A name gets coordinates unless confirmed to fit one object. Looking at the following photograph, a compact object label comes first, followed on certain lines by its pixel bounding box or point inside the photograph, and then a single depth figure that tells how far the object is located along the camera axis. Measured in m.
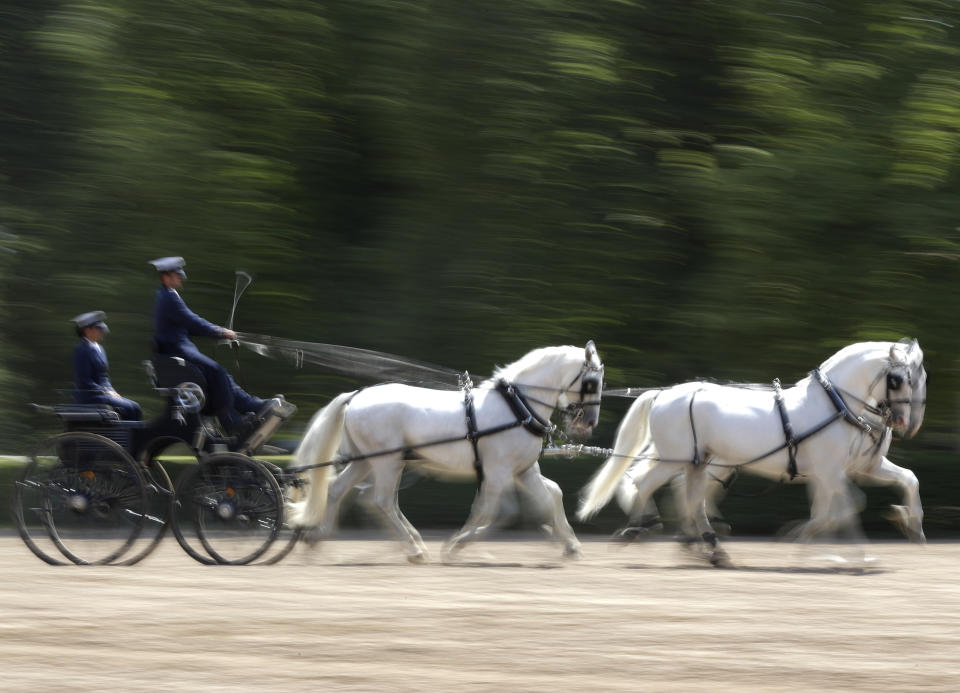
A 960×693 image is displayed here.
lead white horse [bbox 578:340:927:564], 20.92
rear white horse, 20.61
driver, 19.22
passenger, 19.72
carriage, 19.14
